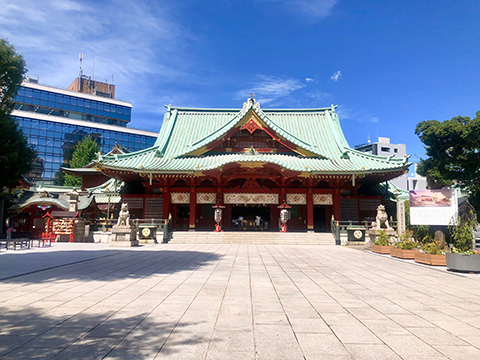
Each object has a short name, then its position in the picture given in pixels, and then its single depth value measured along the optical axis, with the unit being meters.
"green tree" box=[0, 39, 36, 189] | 21.25
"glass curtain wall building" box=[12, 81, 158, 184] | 69.97
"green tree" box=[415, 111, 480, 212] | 25.72
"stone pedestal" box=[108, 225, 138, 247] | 20.72
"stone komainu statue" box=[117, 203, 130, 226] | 21.25
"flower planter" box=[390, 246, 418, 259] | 15.25
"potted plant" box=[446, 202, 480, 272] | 11.30
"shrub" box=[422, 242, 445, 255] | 13.30
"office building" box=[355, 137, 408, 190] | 91.69
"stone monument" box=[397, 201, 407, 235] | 22.45
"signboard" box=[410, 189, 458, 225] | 17.94
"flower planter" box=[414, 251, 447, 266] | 13.04
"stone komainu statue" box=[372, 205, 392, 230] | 21.56
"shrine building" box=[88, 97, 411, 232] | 26.06
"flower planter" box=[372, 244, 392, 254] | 17.67
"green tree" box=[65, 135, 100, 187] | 55.00
